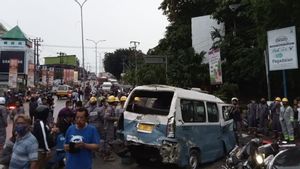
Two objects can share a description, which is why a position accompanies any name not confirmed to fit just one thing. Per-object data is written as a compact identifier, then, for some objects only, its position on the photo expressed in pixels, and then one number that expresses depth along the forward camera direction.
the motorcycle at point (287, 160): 4.69
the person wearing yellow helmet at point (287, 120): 12.04
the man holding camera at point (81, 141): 4.18
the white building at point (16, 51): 48.21
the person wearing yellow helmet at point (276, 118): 12.74
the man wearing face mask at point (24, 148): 4.30
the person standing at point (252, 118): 13.75
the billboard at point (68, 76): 66.71
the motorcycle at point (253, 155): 5.28
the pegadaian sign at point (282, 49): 13.00
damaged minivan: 7.35
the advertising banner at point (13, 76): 25.21
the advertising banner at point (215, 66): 15.93
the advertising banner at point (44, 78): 52.98
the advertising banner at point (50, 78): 55.29
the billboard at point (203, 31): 22.94
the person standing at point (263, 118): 13.31
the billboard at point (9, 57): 48.29
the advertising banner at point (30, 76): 35.87
